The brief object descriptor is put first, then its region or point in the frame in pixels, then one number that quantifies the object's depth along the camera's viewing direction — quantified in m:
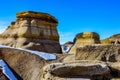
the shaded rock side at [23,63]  6.48
